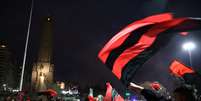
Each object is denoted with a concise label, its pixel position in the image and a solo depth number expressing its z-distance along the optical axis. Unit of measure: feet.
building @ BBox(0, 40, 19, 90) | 393.70
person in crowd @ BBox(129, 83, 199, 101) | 15.90
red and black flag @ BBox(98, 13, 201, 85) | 22.47
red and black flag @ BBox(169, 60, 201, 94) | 20.88
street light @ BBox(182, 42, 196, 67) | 74.33
